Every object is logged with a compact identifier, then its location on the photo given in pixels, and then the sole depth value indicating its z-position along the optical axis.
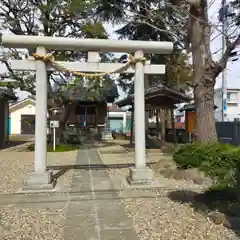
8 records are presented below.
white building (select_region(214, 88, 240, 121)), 26.43
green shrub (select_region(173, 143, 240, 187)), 5.63
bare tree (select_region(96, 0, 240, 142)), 7.01
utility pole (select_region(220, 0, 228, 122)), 6.90
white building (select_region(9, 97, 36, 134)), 33.06
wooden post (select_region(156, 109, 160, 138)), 19.64
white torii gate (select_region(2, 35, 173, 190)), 5.71
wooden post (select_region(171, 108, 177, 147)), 13.56
